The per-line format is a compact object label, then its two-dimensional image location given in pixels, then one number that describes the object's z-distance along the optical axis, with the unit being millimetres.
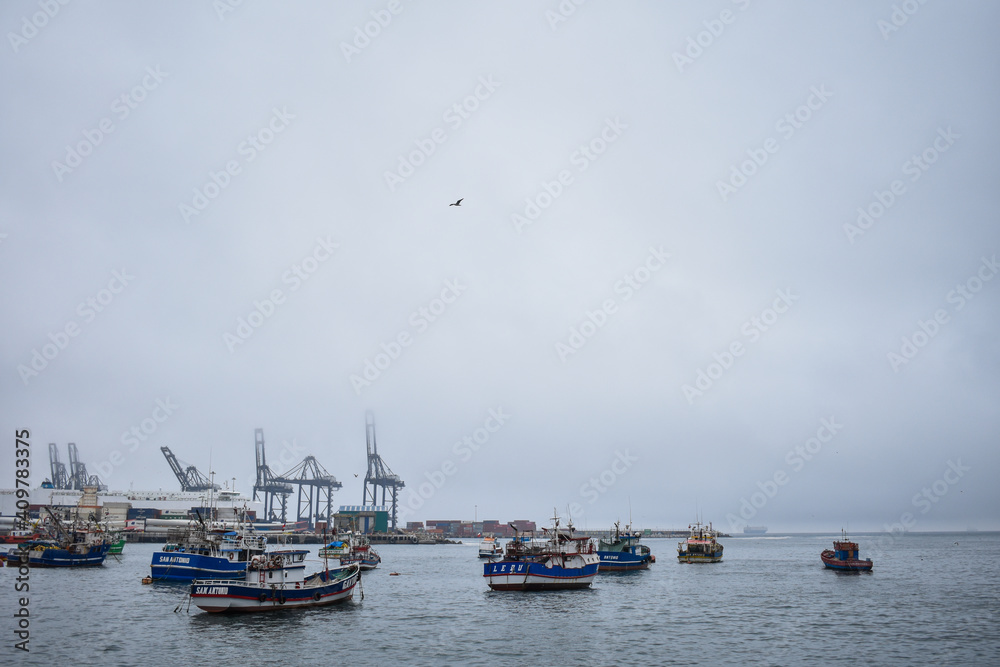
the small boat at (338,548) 101888
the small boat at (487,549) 111875
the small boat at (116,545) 113938
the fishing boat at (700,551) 105000
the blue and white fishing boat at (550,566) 58219
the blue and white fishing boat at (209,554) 56656
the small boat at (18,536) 113800
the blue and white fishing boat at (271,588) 42438
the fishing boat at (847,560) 83438
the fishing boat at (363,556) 91438
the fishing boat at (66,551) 80875
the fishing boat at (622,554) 88375
